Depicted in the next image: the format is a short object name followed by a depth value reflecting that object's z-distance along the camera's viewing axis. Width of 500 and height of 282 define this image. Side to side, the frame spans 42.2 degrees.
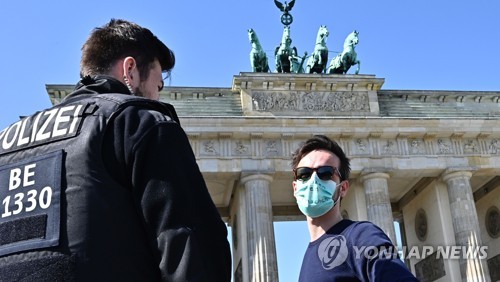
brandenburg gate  25.09
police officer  1.88
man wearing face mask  2.87
